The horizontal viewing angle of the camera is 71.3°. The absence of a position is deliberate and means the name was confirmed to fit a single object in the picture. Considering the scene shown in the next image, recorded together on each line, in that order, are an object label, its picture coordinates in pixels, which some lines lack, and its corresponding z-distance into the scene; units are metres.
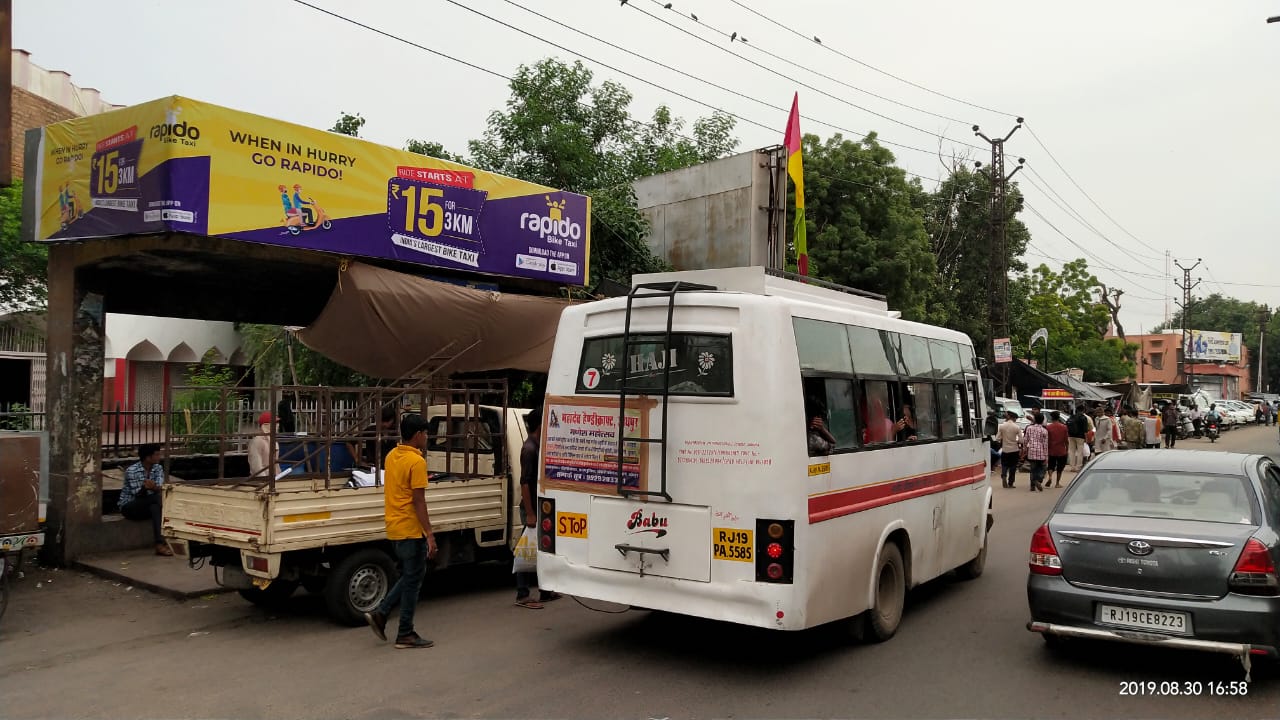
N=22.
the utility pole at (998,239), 26.59
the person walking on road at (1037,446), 18.12
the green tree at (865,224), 25.47
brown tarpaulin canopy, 10.03
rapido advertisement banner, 9.08
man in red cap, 10.50
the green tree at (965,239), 36.03
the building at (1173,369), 76.35
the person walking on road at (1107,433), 23.16
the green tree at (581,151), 17.27
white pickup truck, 7.09
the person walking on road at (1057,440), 18.72
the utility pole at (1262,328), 76.62
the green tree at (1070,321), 45.62
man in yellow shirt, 6.80
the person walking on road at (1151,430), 23.72
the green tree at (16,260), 15.45
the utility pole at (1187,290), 62.22
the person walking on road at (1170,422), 29.66
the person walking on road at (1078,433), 20.91
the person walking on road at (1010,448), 19.14
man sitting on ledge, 10.92
